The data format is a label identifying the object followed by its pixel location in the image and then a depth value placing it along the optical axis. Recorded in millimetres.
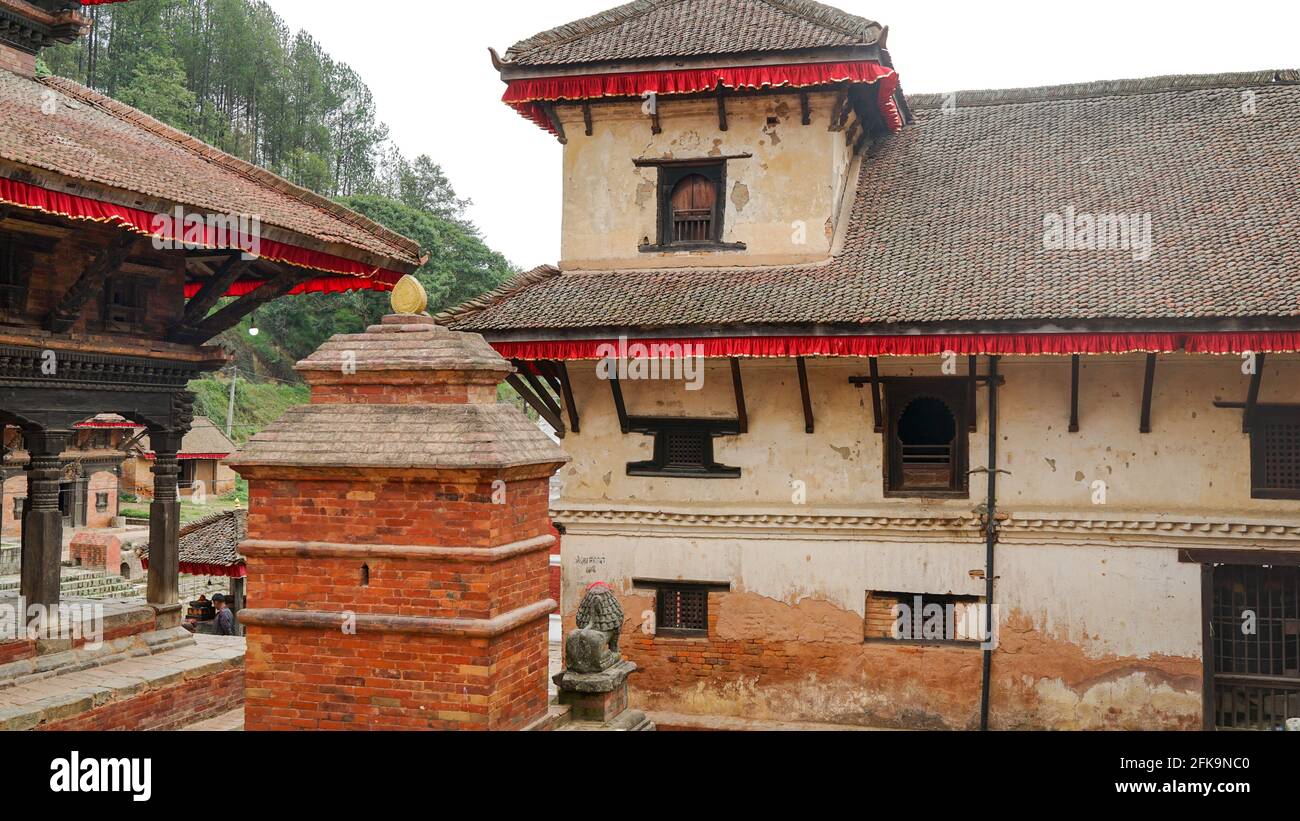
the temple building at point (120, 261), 9492
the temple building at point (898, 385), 11453
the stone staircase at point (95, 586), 22203
